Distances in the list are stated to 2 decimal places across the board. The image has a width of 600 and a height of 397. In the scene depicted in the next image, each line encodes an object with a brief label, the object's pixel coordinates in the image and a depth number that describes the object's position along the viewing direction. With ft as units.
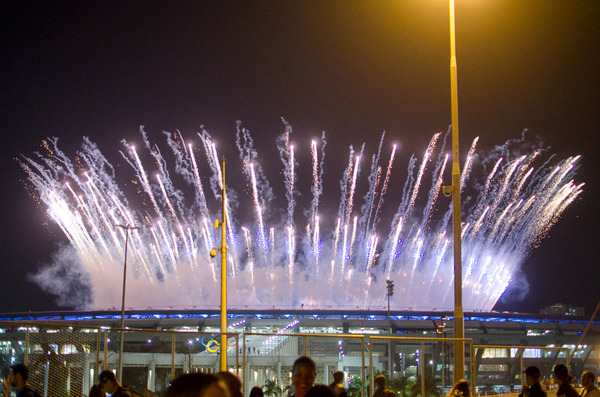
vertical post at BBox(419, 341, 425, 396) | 47.06
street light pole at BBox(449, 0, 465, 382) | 45.83
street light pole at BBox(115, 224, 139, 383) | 128.14
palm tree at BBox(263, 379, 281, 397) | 72.56
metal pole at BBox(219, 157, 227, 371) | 71.68
